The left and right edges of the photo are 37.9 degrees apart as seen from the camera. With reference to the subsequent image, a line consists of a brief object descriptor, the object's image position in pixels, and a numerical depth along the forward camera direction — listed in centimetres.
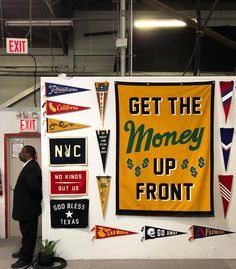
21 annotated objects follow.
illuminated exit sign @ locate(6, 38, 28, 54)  526
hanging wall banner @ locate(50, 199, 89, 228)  428
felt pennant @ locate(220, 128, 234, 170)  432
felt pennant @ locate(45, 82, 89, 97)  430
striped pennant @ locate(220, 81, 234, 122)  432
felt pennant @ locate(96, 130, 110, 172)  429
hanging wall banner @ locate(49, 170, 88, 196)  428
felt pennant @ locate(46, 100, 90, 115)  430
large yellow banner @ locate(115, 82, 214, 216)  428
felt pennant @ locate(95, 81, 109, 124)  429
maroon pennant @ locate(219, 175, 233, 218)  433
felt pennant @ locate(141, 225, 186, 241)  430
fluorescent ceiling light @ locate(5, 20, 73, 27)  632
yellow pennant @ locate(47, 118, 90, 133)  430
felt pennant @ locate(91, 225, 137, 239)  430
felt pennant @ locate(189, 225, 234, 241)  431
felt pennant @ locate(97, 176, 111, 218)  429
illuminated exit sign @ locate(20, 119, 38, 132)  567
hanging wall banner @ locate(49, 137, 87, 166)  428
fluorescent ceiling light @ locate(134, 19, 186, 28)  695
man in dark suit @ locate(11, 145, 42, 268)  412
